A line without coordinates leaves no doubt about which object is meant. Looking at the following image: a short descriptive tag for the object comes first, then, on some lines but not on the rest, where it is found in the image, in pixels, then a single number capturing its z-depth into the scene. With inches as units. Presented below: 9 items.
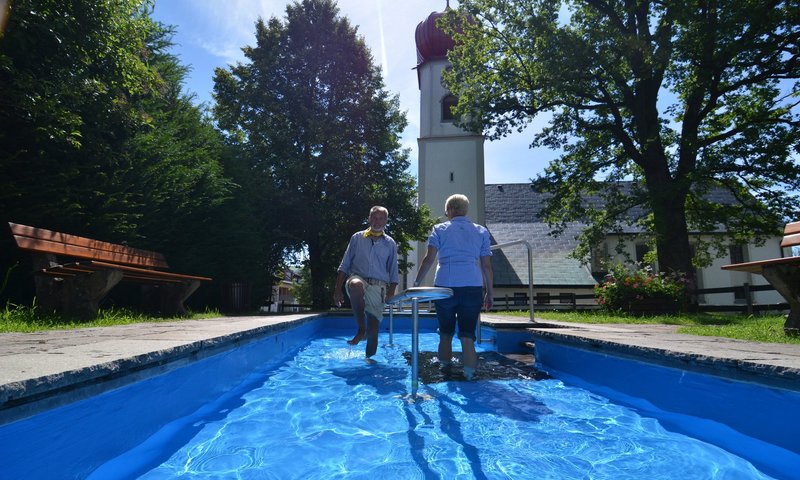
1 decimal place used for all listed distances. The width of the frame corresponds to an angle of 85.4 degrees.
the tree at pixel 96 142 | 237.0
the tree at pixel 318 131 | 661.3
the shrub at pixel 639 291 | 397.1
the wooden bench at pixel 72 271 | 199.3
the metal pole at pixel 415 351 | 125.4
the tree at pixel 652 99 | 455.2
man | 194.9
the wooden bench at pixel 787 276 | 184.5
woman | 152.2
